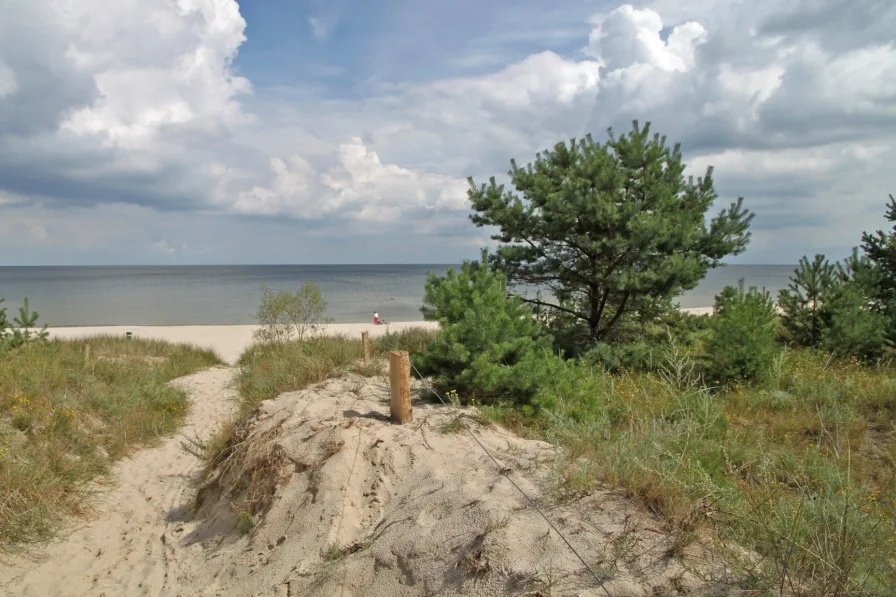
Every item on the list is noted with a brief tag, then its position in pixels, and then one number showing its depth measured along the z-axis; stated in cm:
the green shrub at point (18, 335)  1053
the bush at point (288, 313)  1642
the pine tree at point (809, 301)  1372
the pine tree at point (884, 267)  1325
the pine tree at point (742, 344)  979
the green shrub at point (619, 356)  1170
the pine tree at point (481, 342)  704
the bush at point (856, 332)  1177
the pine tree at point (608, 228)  1180
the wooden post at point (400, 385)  602
